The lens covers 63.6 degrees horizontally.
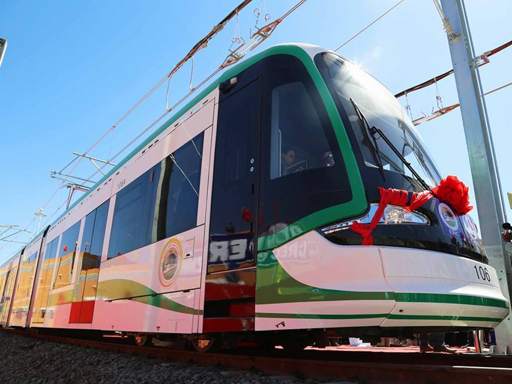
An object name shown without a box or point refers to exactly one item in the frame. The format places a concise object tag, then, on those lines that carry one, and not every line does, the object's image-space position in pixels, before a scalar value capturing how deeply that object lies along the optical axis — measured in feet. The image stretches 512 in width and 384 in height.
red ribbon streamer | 9.66
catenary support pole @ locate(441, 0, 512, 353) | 16.70
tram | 9.52
